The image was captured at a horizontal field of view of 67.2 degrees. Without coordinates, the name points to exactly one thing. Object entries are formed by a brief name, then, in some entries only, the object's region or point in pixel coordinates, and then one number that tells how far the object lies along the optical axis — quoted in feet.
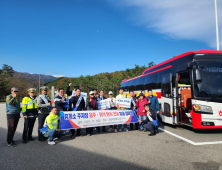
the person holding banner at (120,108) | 24.91
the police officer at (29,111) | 19.03
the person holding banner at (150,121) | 22.34
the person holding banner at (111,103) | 25.25
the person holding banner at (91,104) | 22.68
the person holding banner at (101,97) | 26.42
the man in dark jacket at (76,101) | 22.65
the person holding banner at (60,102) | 22.26
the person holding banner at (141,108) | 24.89
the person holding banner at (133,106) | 25.86
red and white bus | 20.66
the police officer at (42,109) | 19.89
